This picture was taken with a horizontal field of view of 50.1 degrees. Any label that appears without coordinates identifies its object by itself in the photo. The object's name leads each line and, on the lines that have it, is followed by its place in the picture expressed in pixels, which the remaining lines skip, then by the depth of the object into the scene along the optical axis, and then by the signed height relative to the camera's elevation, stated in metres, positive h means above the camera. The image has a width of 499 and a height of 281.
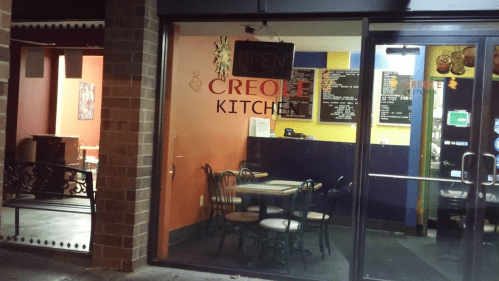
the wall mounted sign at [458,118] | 5.98 +0.26
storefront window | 5.31 -0.31
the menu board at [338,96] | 9.07 +0.67
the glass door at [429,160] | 4.30 -0.24
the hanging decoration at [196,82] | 6.55 +0.54
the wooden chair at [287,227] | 5.24 -0.95
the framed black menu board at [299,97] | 6.55 +0.50
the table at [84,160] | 10.22 -0.79
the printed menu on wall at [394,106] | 8.55 +0.51
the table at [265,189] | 5.35 -0.62
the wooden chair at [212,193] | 6.66 -0.85
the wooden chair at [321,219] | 5.78 -0.97
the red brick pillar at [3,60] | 1.99 +0.21
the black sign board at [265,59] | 5.14 +0.69
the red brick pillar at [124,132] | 4.79 -0.10
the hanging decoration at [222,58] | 6.41 +0.85
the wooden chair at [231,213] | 5.71 -0.96
